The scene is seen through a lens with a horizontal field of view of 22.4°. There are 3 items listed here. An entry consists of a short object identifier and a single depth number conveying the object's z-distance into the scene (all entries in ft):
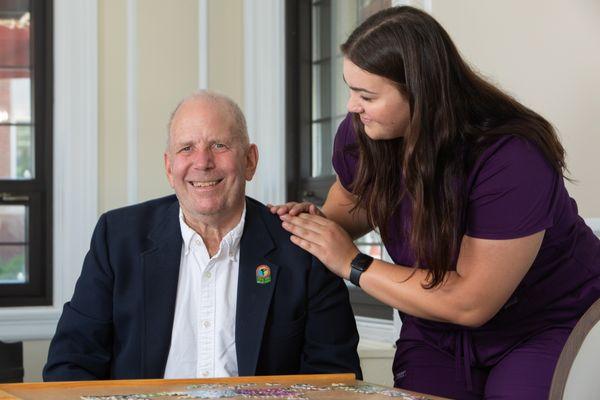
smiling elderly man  8.83
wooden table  7.11
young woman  8.25
